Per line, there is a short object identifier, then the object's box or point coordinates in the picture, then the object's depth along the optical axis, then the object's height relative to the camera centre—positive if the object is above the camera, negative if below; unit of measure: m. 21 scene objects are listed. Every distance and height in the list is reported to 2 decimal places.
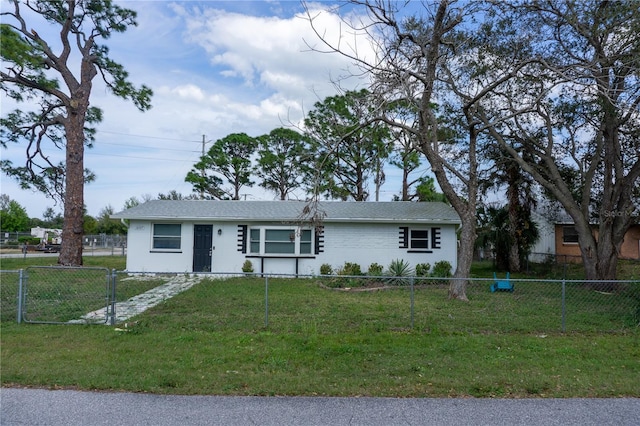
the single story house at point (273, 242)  17.36 -0.14
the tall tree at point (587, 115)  12.30 +4.28
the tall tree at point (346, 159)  27.48 +5.38
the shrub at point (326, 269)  17.11 -1.18
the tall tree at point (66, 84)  18.27 +6.65
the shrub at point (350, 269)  16.77 -1.16
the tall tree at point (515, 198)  18.92 +1.94
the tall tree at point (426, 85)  11.08 +3.99
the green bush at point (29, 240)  39.87 -0.60
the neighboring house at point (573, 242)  25.88 +0.07
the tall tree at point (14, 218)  45.66 +1.60
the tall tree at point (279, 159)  34.38 +6.19
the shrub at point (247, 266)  17.17 -1.12
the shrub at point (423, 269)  17.00 -1.11
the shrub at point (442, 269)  16.61 -1.08
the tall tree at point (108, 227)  56.28 +1.00
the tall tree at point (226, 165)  36.03 +5.88
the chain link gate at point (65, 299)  8.51 -1.58
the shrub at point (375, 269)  16.58 -1.12
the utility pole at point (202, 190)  36.31 +3.83
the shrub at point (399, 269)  16.25 -1.08
